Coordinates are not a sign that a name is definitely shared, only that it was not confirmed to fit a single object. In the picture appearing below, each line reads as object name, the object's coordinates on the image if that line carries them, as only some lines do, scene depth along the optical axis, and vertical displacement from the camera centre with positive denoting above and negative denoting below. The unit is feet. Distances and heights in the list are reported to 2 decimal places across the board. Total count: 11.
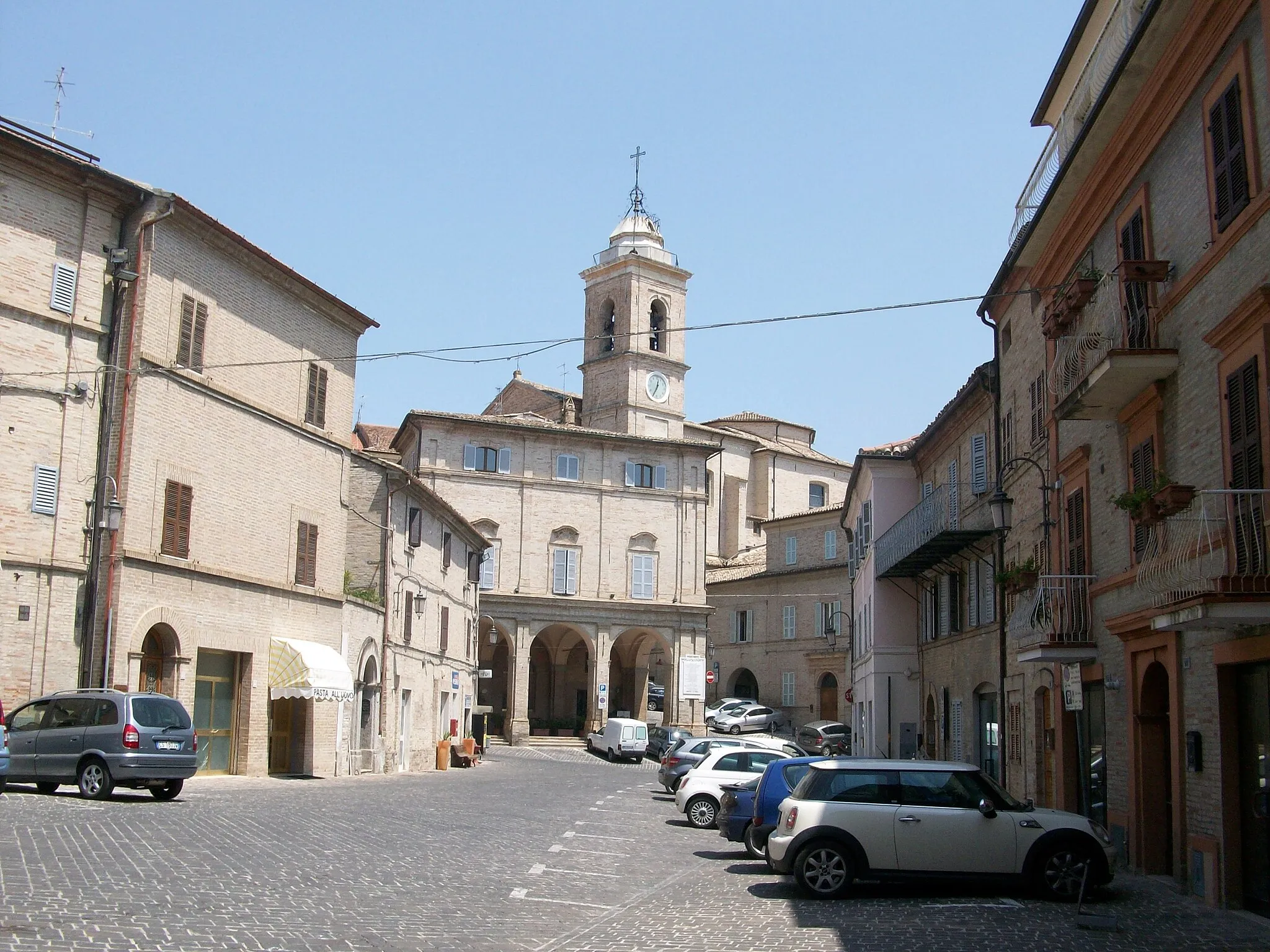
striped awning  94.07 +0.17
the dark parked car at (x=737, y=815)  57.93 -5.70
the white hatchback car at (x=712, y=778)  73.36 -5.21
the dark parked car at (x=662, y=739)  150.82 -6.52
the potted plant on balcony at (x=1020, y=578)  68.74 +6.00
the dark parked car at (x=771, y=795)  54.39 -4.45
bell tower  226.17 +59.26
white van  164.35 -6.94
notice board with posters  195.93 +0.85
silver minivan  63.93 -3.48
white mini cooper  43.37 -5.06
